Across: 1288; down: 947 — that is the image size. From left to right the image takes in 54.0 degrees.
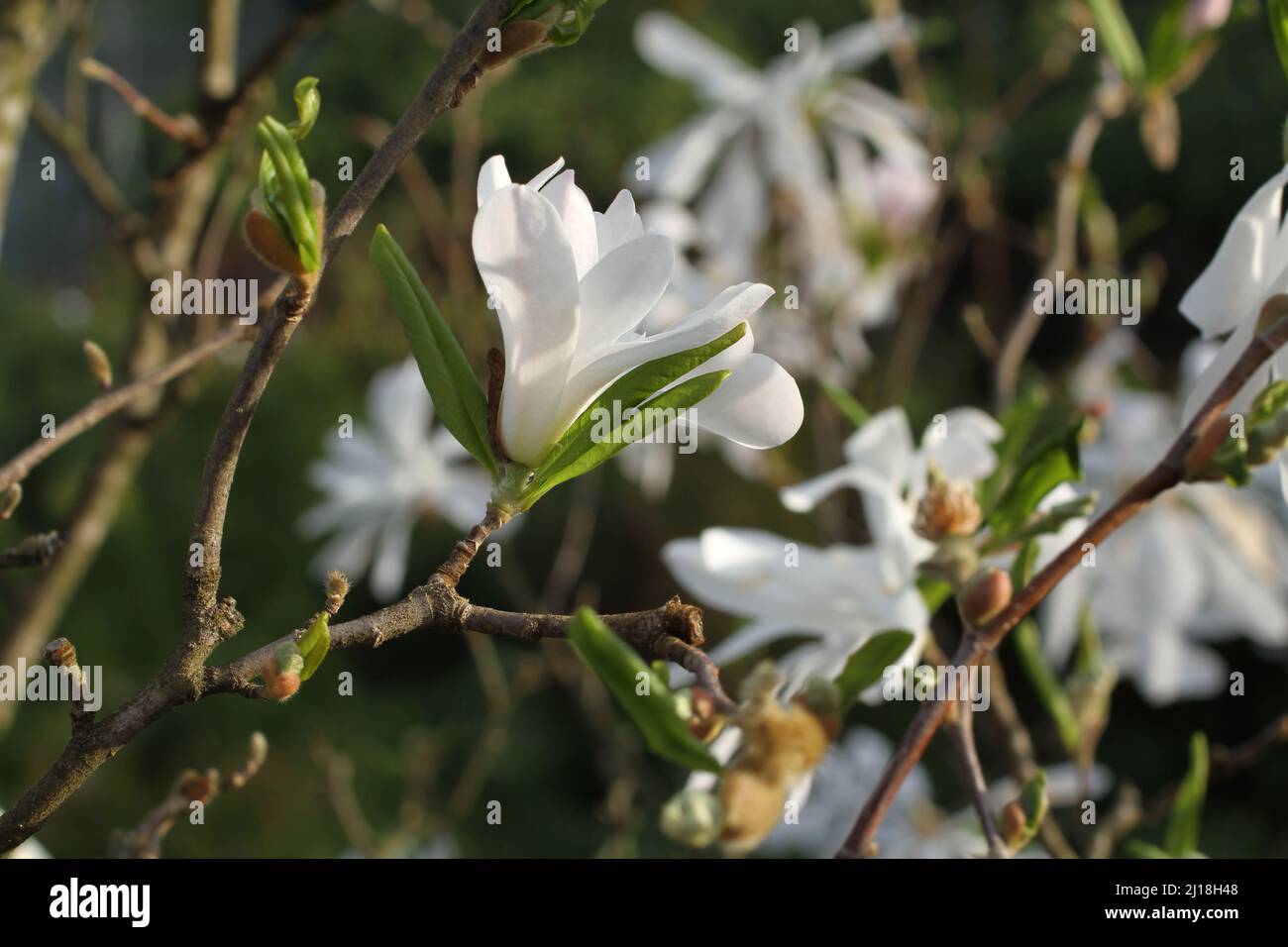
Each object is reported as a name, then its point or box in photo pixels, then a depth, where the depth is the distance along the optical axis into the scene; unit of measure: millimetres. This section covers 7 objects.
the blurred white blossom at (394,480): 1398
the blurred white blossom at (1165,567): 1161
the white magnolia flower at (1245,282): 457
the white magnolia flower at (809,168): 1416
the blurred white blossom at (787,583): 575
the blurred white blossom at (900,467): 597
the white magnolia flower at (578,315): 374
